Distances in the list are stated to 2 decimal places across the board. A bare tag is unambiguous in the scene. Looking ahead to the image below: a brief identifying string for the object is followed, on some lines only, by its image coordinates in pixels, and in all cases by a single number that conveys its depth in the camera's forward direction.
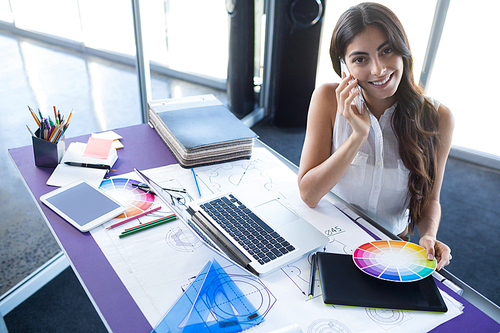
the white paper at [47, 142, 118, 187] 1.20
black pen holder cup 1.23
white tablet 1.03
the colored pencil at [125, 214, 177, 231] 1.01
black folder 0.81
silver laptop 0.92
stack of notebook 1.31
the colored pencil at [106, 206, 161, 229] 1.02
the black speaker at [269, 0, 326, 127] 2.97
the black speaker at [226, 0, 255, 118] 2.87
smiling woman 1.14
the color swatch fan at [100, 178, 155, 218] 1.09
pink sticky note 1.31
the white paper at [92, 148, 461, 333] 0.79
